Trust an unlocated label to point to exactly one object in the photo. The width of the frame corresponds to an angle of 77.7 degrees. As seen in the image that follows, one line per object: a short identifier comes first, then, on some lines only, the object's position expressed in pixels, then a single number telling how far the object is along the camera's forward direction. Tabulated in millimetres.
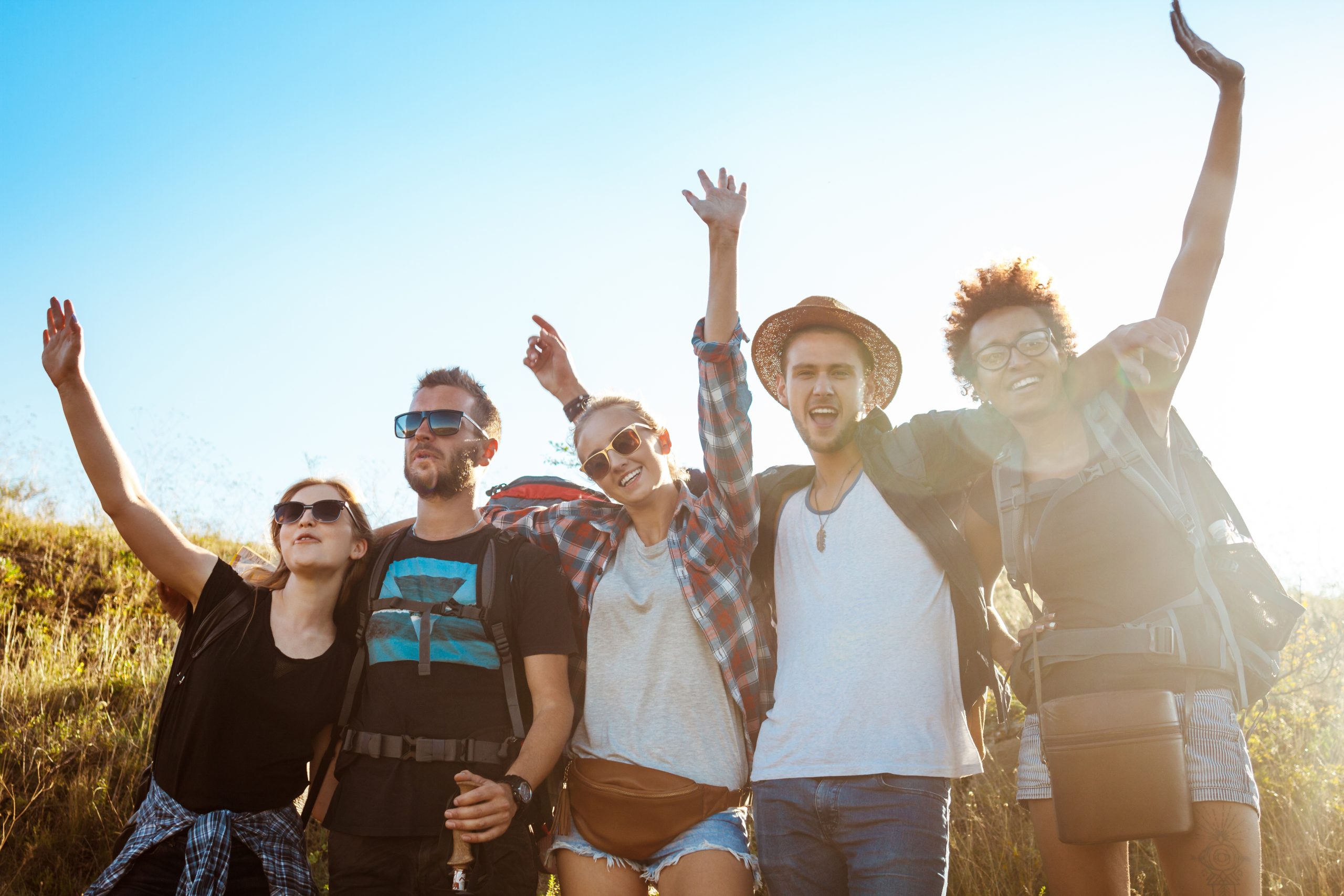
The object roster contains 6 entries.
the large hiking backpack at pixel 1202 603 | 2477
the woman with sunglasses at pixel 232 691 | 3076
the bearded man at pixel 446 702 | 2977
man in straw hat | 2727
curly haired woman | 2416
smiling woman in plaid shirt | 3027
